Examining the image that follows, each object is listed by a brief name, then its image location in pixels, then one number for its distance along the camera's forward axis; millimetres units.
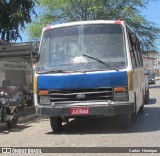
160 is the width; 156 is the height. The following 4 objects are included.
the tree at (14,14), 12374
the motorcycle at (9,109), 8138
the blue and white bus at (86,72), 7035
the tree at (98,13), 23983
